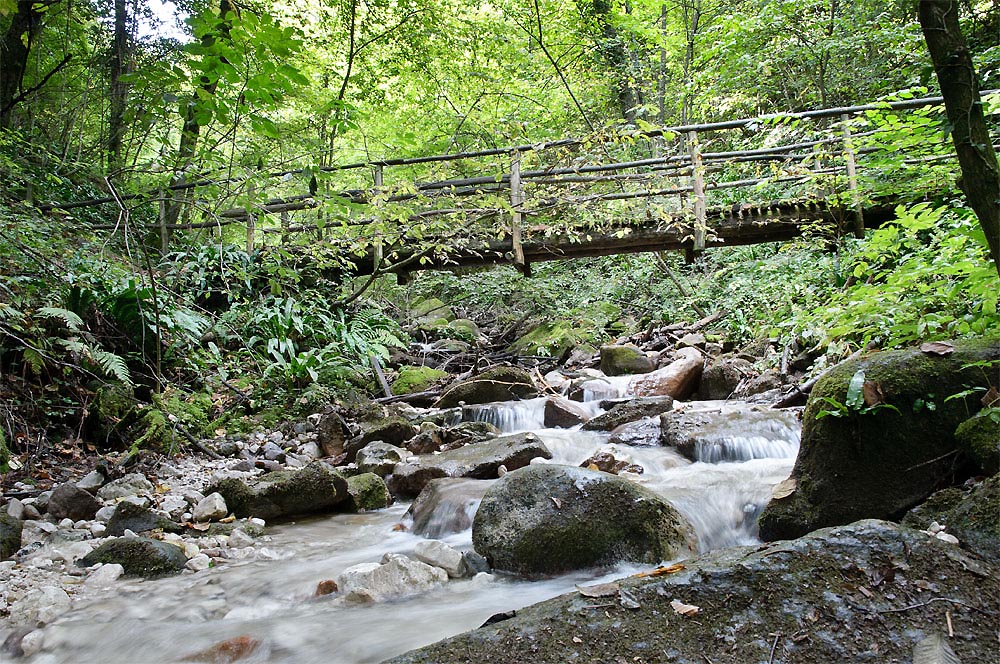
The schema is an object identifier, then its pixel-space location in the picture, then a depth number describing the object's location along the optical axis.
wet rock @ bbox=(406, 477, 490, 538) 4.06
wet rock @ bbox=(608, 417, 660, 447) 5.90
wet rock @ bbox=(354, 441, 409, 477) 5.47
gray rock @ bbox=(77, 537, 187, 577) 3.30
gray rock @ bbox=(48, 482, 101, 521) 3.96
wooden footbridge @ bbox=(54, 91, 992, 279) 6.68
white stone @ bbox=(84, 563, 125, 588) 3.13
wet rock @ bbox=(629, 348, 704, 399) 7.79
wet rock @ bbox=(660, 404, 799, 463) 5.15
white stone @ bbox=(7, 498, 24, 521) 3.79
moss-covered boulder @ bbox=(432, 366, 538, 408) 8.18
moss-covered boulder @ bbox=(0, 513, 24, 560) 3.32
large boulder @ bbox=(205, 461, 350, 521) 4.35
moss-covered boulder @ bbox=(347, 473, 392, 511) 4.78
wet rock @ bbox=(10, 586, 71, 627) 2.67
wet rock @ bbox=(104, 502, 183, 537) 3.80
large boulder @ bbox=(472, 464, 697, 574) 3.09
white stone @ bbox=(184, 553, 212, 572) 3.42
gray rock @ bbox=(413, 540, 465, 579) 3.22
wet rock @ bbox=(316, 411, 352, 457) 6.41
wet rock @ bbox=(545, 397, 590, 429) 7.16
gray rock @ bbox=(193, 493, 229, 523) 4.16
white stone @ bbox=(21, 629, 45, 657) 2.47
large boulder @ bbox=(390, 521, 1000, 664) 1.54
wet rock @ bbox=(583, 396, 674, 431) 6.61
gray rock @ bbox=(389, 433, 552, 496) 5.01
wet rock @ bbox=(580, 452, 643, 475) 4.90
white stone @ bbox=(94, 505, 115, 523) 3.98
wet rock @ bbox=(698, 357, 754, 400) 7.62
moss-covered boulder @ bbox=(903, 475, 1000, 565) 2.11
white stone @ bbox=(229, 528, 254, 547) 3.88
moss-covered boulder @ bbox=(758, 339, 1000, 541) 2.75
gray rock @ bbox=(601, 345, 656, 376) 9.08
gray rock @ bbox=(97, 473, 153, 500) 4.32
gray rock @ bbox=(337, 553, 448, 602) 2.99
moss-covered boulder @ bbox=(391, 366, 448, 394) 8.73
